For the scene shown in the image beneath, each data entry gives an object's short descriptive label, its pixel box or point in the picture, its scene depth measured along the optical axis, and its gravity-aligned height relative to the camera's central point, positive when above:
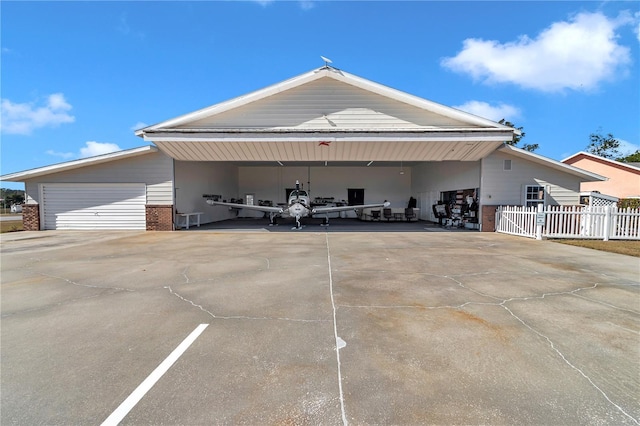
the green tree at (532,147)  48.22 +9.98
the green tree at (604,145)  46.94 +10.31
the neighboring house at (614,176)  23.66 +2.68
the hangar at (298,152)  13.25 +2.55
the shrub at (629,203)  18.00 +0.28
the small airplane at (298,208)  16.34 -0.44
